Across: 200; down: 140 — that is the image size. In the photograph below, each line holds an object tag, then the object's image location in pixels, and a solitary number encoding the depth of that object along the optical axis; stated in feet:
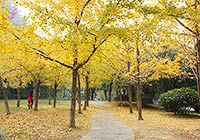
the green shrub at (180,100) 56.49
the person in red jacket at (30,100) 68.46
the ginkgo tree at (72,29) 27.86
